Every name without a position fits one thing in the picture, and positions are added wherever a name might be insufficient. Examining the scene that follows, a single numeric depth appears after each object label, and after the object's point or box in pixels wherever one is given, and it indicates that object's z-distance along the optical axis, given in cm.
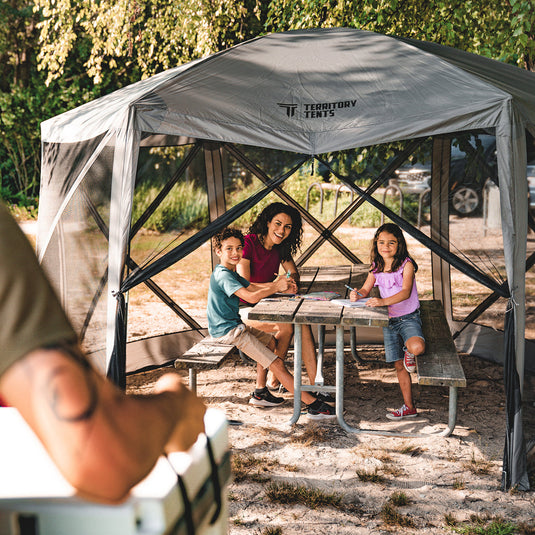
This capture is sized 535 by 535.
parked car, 554
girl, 509
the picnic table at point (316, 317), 463
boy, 510
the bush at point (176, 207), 568
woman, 557
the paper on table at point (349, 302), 505
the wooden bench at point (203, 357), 475
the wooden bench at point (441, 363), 442
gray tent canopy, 404
